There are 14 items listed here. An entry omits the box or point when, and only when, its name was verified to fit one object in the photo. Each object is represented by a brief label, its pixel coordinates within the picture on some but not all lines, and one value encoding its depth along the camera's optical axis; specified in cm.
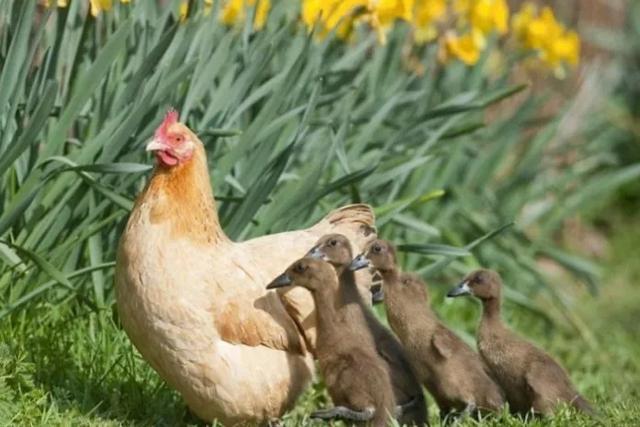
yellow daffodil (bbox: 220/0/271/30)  1351
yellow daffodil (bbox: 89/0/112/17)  1020
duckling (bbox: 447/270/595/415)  938
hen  883
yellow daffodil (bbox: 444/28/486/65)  1501
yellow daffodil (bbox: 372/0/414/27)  1300
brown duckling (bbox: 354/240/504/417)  956
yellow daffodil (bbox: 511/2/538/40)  1623
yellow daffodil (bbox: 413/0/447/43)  1478
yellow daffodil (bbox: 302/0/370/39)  1291
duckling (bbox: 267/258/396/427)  901
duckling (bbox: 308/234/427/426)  925
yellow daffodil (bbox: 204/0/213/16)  1182
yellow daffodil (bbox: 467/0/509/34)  1527
